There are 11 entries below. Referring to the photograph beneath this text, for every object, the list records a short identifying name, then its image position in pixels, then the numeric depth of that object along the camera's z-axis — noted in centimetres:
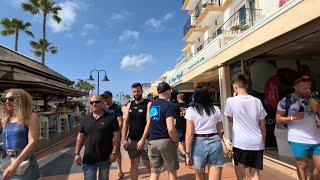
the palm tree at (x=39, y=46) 2398
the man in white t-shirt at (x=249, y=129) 239
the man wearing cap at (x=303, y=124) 244
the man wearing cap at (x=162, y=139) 264
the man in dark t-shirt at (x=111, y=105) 368
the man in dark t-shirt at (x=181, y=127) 386
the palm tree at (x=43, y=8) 2180
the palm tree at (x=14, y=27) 2412
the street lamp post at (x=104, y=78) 1668
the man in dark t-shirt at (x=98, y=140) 242
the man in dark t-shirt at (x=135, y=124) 312
